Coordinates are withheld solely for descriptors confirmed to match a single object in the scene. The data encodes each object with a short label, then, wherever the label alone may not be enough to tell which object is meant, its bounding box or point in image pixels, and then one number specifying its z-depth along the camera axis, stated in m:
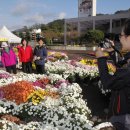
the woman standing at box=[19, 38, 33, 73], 5.02
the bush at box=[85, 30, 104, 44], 25.64
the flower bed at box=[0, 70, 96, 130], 2.04
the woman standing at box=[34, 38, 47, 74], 4.87
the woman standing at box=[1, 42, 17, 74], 4.94
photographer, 1.28
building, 32.52
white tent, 14.46
